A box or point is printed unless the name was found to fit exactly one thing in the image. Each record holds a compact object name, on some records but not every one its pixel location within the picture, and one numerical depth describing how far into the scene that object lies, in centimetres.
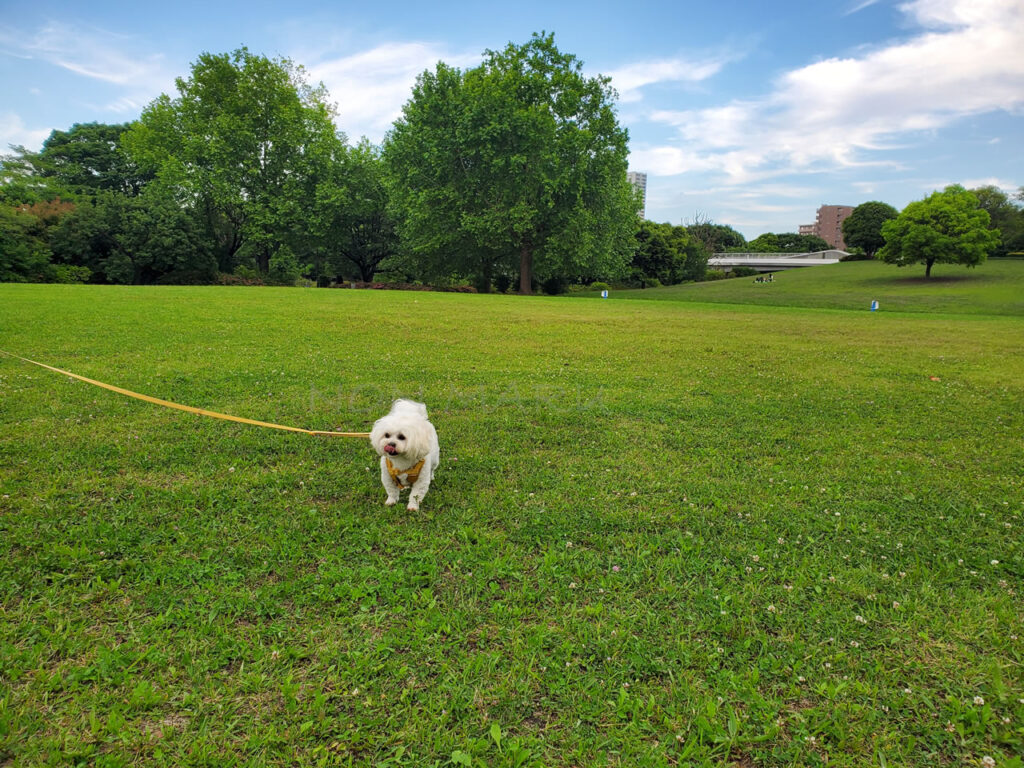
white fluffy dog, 414
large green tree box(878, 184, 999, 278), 5103
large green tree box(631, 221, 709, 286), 6475
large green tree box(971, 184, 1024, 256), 7062
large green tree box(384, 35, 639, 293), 3509
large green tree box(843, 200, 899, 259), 7731
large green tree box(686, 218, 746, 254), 8569
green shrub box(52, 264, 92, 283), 3456
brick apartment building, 19520
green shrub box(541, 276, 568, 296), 5112
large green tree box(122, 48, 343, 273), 4172
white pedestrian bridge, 8956
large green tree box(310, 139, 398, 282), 4259
